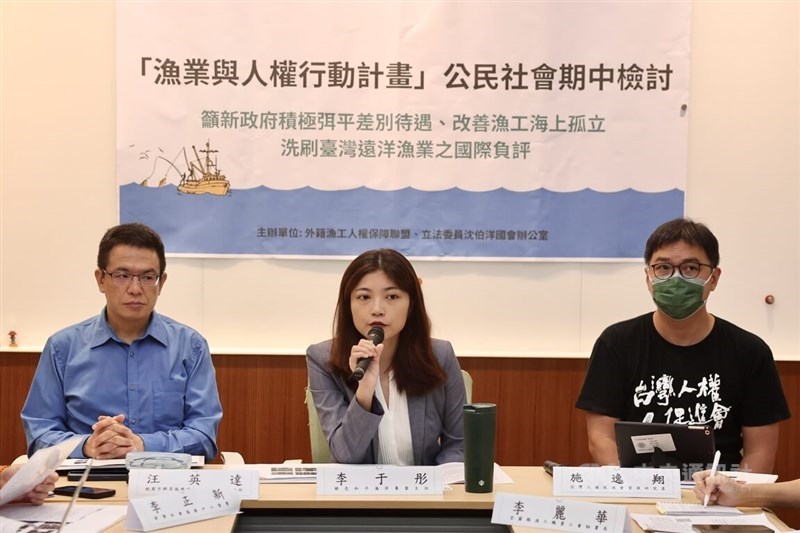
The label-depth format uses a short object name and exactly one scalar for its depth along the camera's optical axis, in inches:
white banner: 154.8
